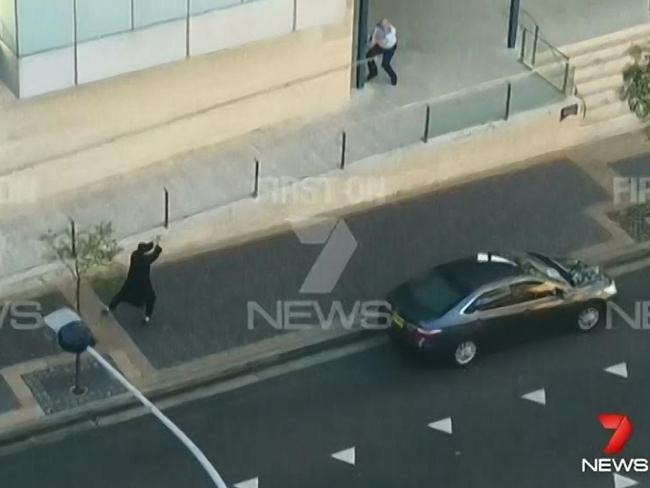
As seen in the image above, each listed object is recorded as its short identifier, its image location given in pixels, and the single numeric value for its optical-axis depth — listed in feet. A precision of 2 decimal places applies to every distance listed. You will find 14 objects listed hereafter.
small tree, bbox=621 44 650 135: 105.29
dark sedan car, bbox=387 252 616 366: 94.12
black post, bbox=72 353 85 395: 92.79
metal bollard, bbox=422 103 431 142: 109.29
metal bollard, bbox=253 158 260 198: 105.60
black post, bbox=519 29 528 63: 116.57
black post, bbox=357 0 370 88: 110.83
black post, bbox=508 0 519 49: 116.06
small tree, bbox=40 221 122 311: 94.12
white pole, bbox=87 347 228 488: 71.82
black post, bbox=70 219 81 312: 94.43
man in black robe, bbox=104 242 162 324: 95.91
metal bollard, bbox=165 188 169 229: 103.14
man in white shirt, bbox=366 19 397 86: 112.37
